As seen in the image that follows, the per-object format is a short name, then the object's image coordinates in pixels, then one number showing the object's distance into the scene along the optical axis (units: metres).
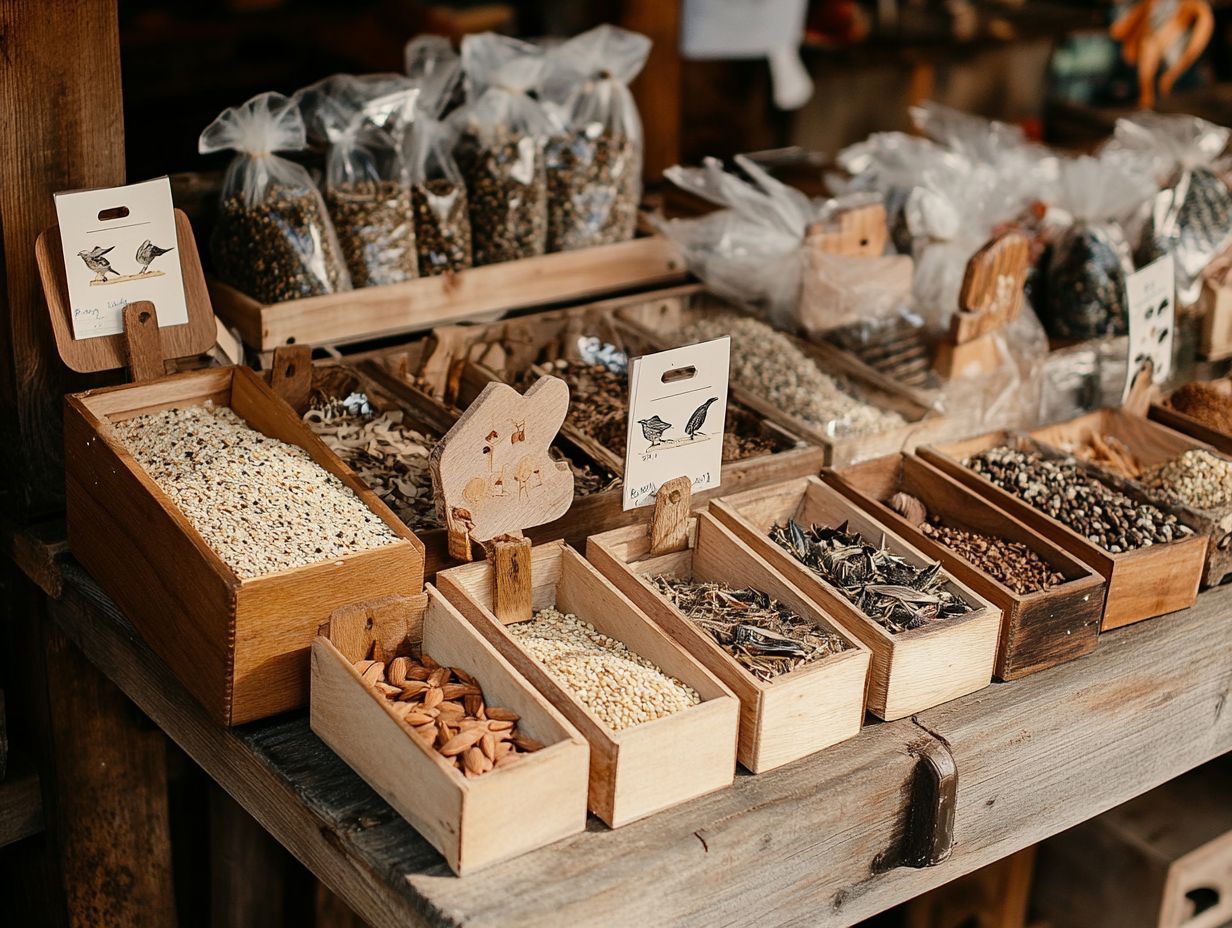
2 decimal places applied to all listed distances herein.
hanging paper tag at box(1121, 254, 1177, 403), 2.03
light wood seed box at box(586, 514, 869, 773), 1.38
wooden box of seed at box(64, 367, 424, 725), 1.40
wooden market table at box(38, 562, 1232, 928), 1.27
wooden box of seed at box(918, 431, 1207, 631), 1.66
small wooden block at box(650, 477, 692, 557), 1.60
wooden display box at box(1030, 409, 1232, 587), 2.00
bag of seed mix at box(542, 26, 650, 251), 2.38
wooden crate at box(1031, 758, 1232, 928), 2.43
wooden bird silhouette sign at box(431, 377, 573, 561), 1.48
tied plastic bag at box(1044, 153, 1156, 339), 2.39
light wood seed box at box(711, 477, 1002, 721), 1.47
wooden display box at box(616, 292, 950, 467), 1.98
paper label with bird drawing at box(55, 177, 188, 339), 1.68
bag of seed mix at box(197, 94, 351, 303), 2.05
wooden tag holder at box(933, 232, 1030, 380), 2.16
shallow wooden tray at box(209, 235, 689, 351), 2.06
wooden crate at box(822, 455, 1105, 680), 1.57
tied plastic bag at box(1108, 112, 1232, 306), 2.56
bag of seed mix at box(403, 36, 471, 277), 2.23
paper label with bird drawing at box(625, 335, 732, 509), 1.53
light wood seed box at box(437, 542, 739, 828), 1.30
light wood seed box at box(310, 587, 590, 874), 1.23
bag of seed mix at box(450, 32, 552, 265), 2.28
